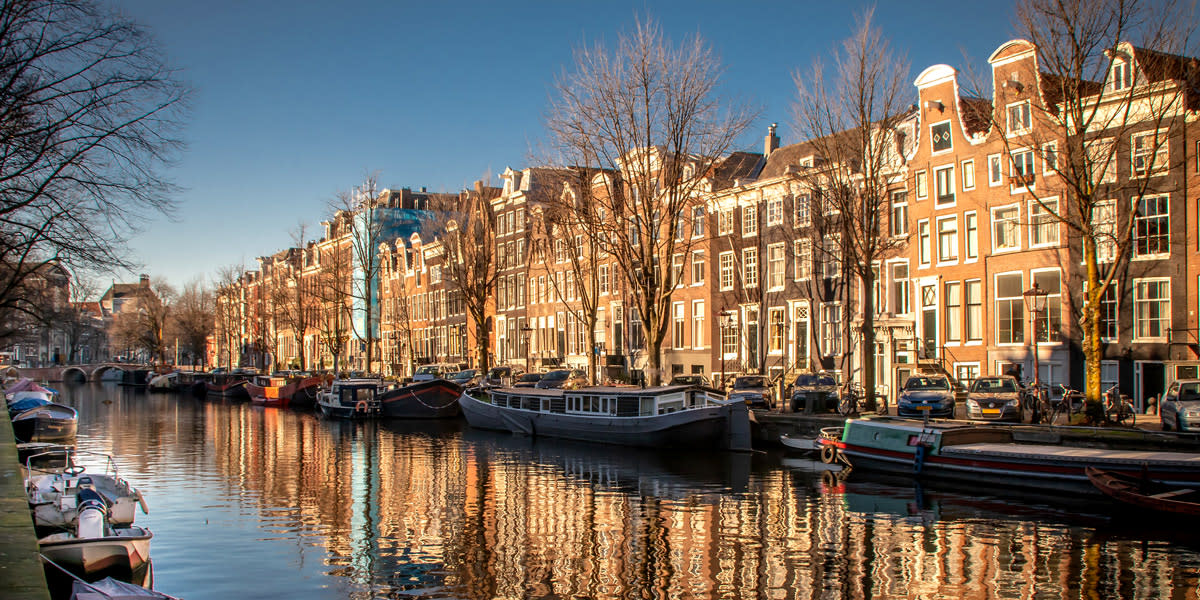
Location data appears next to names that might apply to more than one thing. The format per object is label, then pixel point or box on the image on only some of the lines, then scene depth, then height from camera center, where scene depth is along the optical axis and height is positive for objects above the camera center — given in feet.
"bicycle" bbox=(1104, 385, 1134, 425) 107.86 -9.91
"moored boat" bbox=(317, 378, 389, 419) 196.75 -13.83
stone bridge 450.30 -18.09
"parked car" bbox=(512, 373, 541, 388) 198.70 -10.63
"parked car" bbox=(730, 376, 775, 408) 145.48 -10.08
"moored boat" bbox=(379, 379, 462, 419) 191.07 -13.91
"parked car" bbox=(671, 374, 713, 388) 163.63 -9.18
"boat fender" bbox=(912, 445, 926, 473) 98.89 -13.88
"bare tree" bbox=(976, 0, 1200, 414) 105.29 +23.03
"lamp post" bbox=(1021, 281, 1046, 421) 119.53 +2.57
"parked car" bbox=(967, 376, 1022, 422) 114.01 -9.09
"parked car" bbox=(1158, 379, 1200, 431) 96.37 -8.83
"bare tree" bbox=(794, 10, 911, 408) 128.98 +20.50
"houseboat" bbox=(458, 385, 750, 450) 123.44 -12.23
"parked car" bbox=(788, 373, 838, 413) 134.92 -10.13
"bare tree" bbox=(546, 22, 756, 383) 140.77 +23.70
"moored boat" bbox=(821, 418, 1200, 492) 80.74 -12.48
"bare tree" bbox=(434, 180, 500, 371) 218.59 +17.52
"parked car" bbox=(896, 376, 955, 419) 120.88 -9.61
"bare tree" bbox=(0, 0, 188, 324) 68.44 +14.27
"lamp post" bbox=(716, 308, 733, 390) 183.93 +1.02
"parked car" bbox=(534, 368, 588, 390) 172.76 -9.69
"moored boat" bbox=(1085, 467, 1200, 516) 72.33 -13.49
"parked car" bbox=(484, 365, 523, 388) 203.51 -10.45
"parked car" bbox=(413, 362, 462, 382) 221.66 -10.11
